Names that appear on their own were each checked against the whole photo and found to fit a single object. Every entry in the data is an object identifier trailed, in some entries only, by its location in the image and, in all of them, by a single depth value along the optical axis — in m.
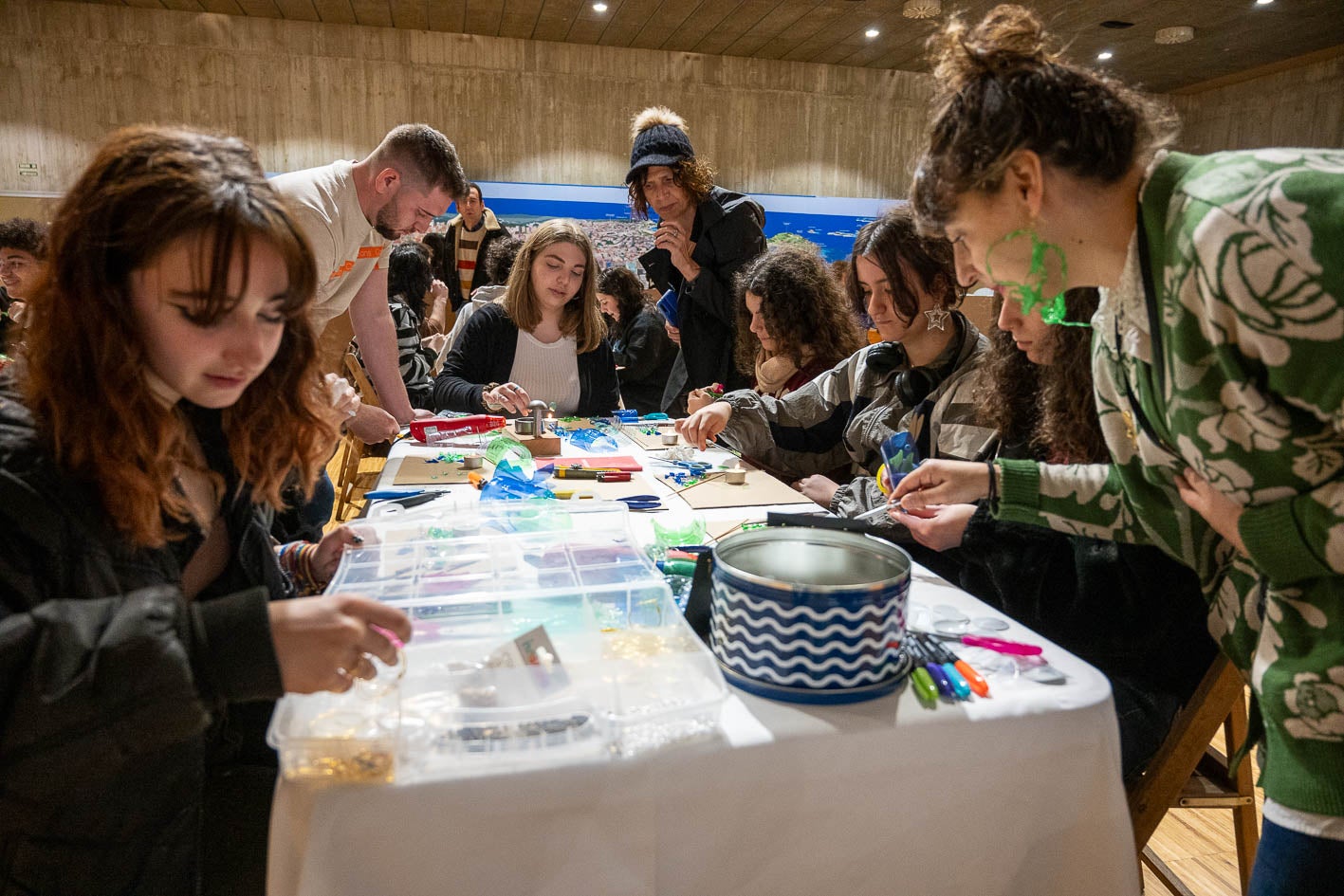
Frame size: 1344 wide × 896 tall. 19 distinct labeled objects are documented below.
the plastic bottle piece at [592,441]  2.40
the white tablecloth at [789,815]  0.74
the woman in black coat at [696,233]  3.45
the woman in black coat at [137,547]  0.70
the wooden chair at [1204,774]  1.23
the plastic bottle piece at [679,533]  1.45
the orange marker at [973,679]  0.92
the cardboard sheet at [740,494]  1.76
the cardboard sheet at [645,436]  2.41
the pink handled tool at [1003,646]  1.02
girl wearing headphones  1.88
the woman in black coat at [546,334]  3.17
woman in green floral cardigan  0.77
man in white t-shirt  2.59
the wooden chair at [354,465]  3.71
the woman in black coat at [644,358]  4.02
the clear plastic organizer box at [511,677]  0.76
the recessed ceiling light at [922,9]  5.86
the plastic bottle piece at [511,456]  1.90
